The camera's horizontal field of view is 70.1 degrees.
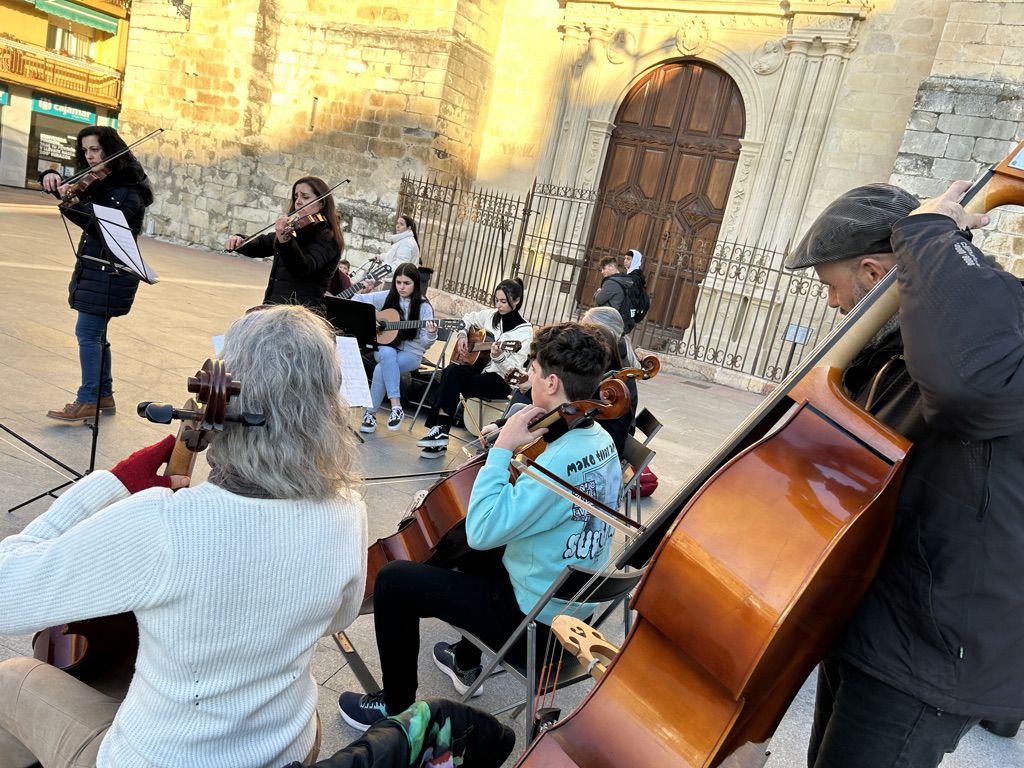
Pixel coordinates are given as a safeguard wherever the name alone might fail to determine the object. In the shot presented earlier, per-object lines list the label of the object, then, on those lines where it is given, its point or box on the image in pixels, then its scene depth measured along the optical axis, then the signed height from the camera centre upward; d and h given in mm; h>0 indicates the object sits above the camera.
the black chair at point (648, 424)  4301 -920
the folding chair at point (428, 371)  5305 -1172
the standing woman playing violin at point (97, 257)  3982 -626
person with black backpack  6949 -354
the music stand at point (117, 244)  3357 -435
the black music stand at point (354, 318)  4930 -787
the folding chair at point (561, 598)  1917 -931
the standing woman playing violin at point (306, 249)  4312 -343
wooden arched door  11219 +1454
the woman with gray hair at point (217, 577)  1122 -641
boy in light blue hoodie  1965 -822
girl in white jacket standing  8203 -403
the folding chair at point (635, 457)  3502 -921
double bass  1133 -449
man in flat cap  1076 -262
